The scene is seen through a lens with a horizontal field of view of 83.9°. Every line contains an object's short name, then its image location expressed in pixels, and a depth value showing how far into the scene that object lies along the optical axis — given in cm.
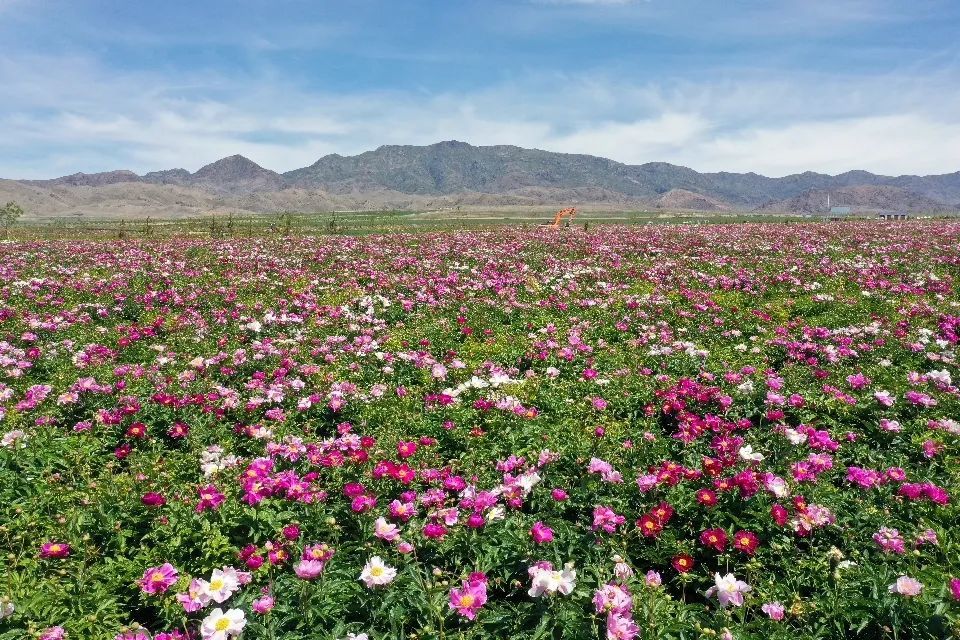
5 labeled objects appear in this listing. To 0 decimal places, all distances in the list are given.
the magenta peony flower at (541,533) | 339
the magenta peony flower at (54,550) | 347
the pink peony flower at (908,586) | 295
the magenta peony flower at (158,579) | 310
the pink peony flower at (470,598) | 288
